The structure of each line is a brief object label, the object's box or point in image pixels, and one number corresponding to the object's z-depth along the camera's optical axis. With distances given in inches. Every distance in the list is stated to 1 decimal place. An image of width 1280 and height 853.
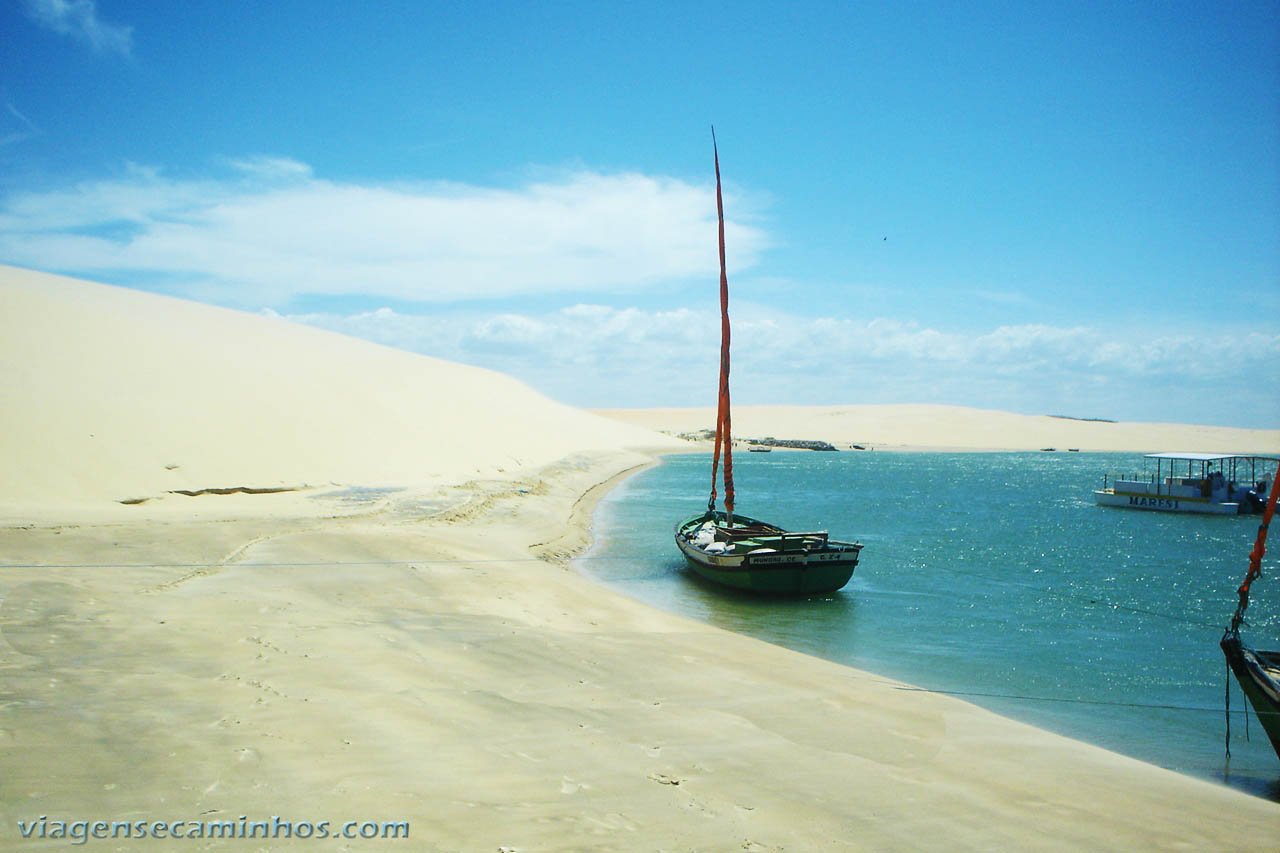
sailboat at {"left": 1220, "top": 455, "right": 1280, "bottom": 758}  406.9
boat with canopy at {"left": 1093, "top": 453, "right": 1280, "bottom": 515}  1835.9
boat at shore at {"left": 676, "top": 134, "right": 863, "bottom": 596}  784.9
